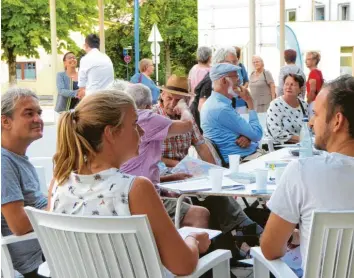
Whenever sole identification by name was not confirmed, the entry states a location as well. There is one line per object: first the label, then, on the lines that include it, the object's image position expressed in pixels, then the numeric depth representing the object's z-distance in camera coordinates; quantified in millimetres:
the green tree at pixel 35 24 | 25131
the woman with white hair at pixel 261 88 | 13377
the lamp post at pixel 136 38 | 19570
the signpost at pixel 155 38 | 19593
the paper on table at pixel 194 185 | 4726
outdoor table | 4517
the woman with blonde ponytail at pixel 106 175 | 3037
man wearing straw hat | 6089
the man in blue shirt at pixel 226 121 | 6967
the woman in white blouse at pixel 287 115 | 8106
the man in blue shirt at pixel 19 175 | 3913
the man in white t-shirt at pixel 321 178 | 3053
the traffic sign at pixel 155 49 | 20080
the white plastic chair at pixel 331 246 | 2838
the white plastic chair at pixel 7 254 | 3887
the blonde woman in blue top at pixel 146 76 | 13141
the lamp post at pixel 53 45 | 14334
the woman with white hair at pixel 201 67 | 11547
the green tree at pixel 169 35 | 40664
